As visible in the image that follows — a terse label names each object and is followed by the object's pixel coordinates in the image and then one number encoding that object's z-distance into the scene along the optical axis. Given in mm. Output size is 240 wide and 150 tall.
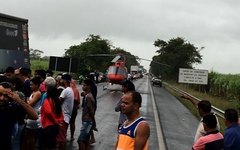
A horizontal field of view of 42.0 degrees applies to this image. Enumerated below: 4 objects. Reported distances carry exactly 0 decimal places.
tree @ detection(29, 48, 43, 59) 90001
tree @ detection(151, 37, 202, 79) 70527
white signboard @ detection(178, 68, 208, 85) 26044
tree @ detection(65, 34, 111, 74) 54337
